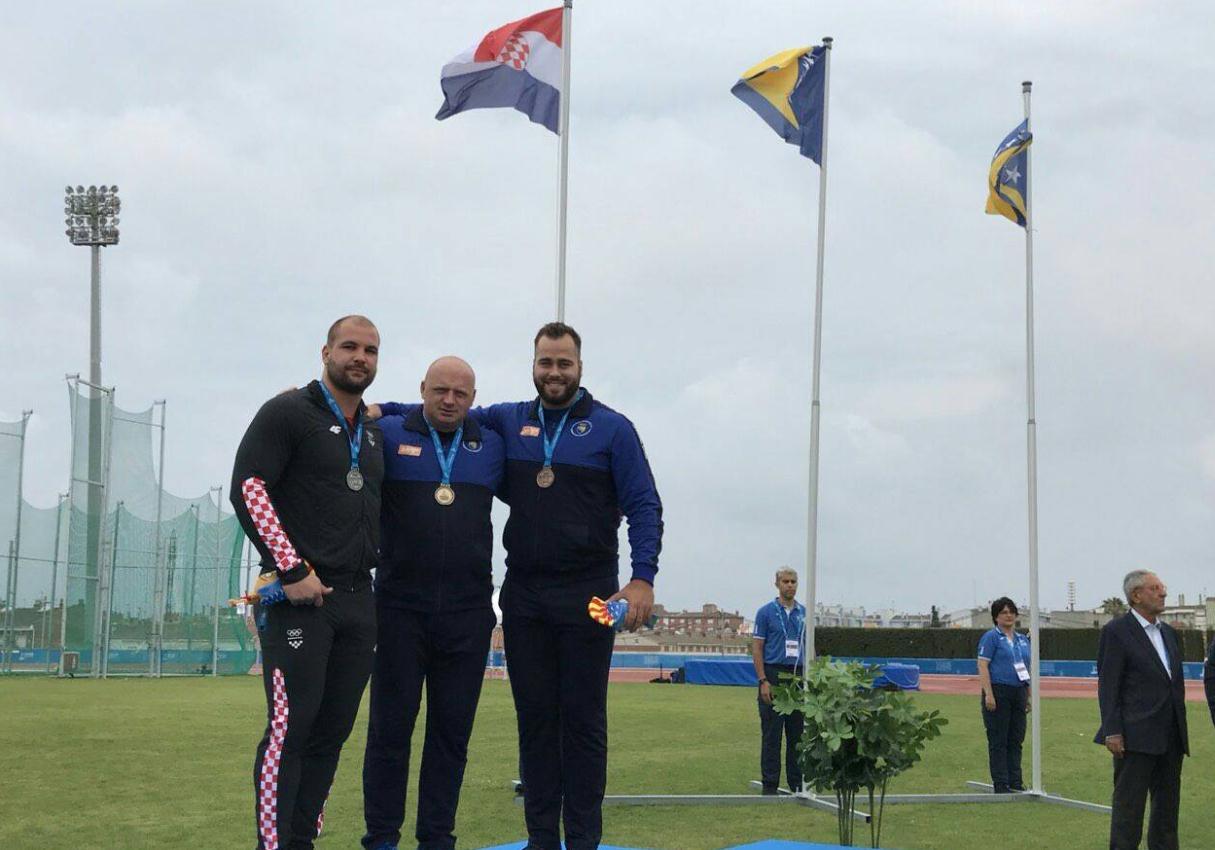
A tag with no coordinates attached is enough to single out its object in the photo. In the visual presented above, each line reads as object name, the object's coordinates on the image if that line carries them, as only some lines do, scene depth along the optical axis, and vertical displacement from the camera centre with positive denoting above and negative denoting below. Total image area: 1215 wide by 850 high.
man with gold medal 5.06 -0.09
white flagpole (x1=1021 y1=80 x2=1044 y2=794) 10.76 +0.32
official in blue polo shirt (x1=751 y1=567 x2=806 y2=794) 11.29 -0.44
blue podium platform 6.08 -1.17
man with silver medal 4.59 +0.05
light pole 30.59 +7.73
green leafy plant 7.61 -0.83
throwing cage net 29.47 -0.01
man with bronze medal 5.11 +0.04
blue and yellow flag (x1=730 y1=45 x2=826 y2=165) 10.80 +3.93
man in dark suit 7.52 -0.66
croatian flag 9.96 +3.71
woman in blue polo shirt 11.38 -0.86
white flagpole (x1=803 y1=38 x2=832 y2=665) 9.71 +0.98
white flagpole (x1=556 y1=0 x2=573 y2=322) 9.67 +3.29
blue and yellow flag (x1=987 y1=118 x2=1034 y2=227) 11.46 +3.49
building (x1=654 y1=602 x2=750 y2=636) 118.75 -3.47
